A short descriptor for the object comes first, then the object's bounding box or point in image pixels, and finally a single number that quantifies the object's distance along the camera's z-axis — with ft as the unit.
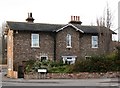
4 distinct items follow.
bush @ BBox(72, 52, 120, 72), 114.01
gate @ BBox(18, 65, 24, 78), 123.65
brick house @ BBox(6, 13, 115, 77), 140.56
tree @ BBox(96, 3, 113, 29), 150.57
